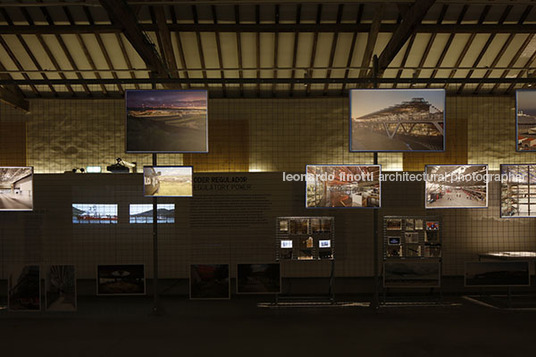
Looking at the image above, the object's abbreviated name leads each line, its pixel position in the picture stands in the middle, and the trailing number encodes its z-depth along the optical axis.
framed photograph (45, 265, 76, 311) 5.68
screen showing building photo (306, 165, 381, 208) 5.80
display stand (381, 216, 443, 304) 6.34
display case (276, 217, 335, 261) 6.40
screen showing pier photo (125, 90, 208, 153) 5.39
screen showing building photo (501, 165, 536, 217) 6.30
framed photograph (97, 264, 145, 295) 5.89
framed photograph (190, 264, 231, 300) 5.92
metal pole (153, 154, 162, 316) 5.75
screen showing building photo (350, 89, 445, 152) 5.46
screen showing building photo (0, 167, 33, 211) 6.16
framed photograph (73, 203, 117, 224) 7.82
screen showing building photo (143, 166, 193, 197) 5.79
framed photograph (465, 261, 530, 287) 5.97
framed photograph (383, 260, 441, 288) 6.03
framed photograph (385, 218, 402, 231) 6.36
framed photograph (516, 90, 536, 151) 5.52
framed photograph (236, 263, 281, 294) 5.93
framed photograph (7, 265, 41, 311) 5.68
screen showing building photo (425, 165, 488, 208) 6.37
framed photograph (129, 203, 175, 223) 7.85
